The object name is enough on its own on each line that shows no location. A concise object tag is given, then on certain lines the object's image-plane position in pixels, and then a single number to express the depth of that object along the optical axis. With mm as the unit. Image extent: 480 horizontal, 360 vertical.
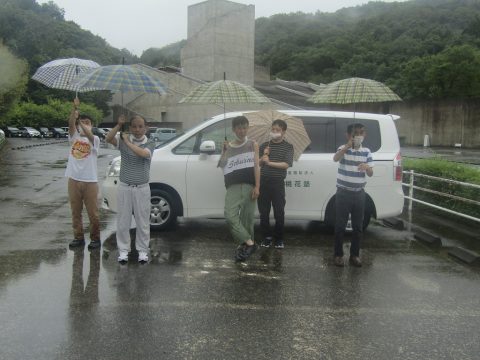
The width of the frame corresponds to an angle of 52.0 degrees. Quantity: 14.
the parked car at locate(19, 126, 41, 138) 52125
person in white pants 5559
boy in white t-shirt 6141
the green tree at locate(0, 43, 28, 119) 24016
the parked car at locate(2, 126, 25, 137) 52125
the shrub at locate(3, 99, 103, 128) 57250
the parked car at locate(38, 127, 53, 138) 54156
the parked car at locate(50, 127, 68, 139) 55281
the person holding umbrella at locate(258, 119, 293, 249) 6223
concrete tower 49719
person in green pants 5883
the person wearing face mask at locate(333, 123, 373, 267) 5703
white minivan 7168
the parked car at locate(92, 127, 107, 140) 45378
